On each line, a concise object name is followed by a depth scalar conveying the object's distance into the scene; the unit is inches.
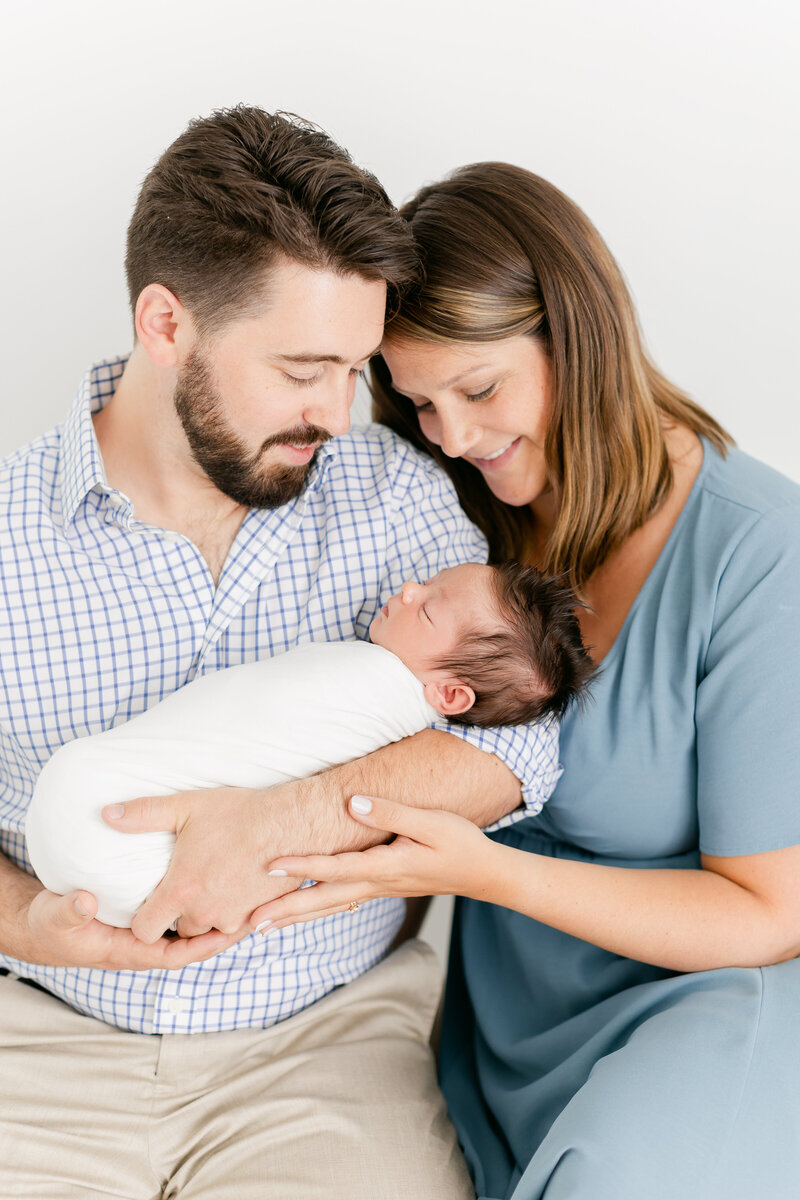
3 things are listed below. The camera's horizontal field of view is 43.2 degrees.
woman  55.3
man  58.3
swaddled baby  54.7
